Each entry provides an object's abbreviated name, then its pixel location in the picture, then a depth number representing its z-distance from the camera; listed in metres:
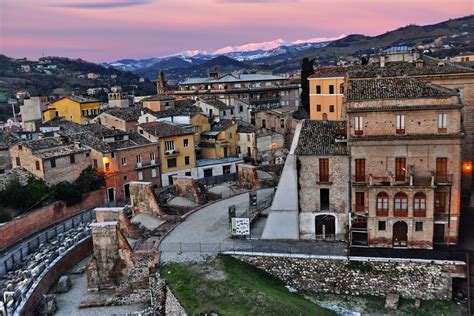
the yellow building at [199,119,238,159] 60.12
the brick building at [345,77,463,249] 30.12
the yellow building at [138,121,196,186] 53.69
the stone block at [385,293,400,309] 27.69
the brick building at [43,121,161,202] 48.72
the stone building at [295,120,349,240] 32.28
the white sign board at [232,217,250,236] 33.56
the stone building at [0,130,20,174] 50.18
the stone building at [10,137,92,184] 44.88
